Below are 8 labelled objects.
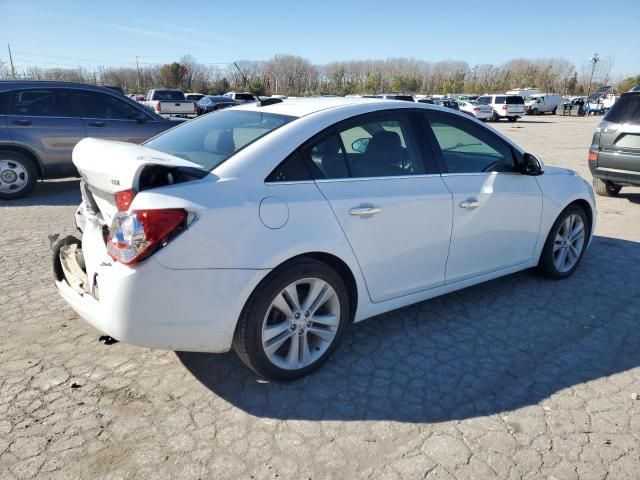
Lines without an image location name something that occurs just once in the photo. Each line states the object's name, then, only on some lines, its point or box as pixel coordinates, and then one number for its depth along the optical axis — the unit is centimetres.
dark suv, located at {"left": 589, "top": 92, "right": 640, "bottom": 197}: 720
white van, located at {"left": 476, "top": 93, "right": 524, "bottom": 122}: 3612
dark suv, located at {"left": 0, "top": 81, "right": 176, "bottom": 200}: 782
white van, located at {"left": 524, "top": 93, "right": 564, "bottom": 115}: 4622
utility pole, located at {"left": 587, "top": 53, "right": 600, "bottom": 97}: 7429
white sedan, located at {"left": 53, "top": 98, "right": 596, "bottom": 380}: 246
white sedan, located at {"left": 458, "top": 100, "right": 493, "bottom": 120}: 3481
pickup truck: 2807
